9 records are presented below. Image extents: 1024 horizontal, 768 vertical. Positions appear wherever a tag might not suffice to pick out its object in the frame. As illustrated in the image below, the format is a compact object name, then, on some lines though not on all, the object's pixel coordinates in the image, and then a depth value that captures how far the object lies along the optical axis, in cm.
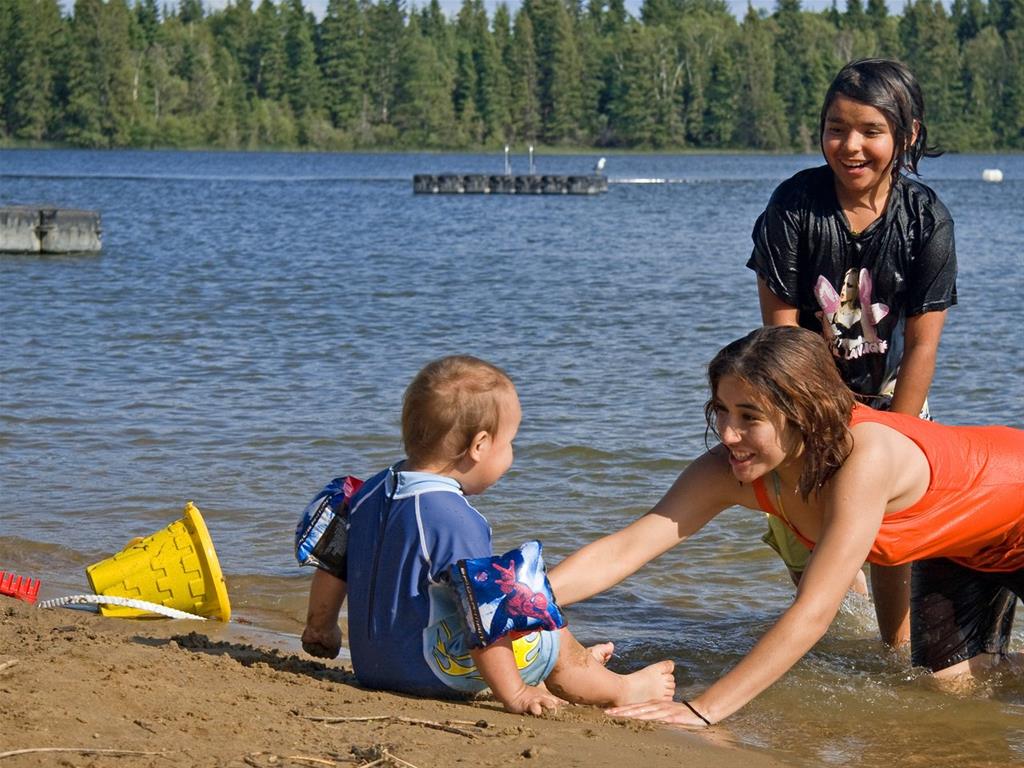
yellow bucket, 484
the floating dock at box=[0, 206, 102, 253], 2328
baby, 366
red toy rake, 505
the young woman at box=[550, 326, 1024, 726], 357
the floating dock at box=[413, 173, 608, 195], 5588
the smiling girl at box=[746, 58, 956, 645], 425
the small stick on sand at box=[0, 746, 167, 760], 303
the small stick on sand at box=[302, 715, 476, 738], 344
